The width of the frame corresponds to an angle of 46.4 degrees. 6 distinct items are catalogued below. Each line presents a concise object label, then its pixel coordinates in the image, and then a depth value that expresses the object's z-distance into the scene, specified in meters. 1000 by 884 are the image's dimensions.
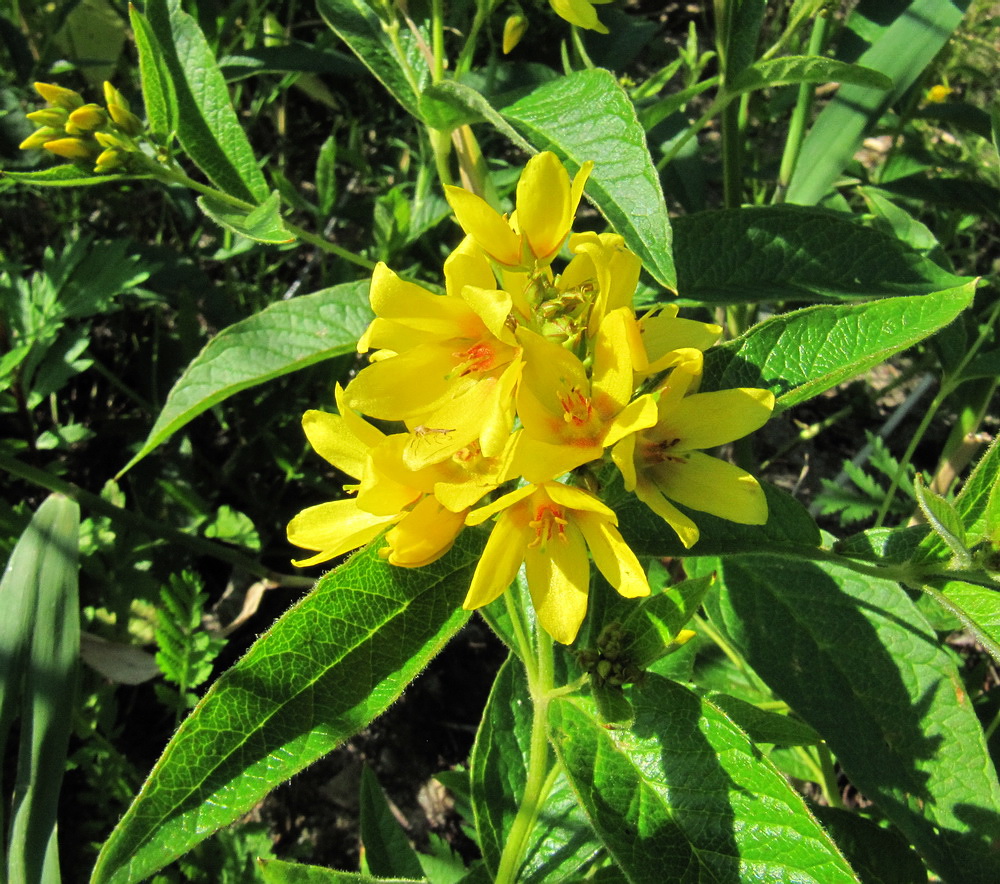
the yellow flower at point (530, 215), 0.15
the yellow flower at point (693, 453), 0.15
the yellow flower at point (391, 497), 0.15
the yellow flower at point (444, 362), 0.14
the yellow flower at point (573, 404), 0.14
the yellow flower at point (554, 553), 0.15
